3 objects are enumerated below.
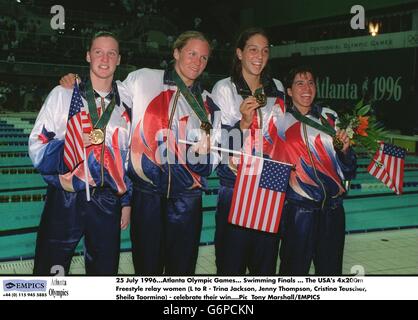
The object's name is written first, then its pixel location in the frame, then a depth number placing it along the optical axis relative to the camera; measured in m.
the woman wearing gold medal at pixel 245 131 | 2.35
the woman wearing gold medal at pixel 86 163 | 2.15
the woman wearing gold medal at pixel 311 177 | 2.37
